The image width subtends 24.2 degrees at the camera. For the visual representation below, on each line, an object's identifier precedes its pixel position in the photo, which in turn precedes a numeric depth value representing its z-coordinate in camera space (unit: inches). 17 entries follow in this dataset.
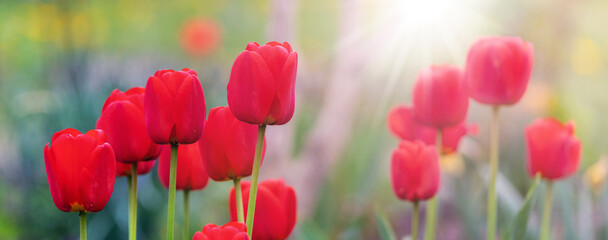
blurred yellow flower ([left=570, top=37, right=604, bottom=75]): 211.0
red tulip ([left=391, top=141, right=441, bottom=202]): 53.7
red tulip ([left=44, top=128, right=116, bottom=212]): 45.7
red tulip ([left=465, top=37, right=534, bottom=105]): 52.8
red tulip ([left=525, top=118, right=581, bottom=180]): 57.0
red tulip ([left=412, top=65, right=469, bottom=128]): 55.3
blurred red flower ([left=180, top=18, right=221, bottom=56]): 187.7
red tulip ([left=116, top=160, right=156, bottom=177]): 49.3
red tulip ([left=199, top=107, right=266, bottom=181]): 47.3
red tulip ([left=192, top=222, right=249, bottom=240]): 44.5
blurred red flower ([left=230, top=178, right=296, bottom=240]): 49.1
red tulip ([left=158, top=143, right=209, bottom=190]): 49.6
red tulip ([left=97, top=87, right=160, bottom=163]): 47.3
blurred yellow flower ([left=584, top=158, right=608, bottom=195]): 87.8
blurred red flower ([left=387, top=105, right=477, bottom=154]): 58.4
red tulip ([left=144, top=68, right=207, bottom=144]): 45.6
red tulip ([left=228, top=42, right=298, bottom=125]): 45.7
